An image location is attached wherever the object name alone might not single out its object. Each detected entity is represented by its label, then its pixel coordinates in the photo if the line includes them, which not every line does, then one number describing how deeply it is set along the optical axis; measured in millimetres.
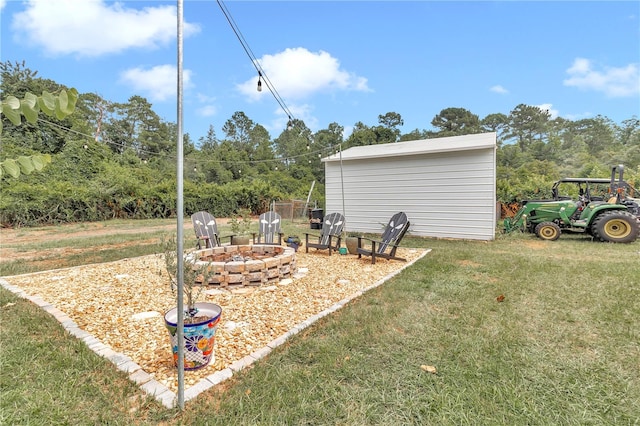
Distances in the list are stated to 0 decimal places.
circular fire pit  3918
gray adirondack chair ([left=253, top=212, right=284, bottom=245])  6223
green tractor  7121
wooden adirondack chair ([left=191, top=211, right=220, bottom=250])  5547
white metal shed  7777
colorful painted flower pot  2025
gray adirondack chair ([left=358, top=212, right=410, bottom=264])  5340
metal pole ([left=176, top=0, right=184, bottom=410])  1572
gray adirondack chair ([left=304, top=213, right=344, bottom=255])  6188
